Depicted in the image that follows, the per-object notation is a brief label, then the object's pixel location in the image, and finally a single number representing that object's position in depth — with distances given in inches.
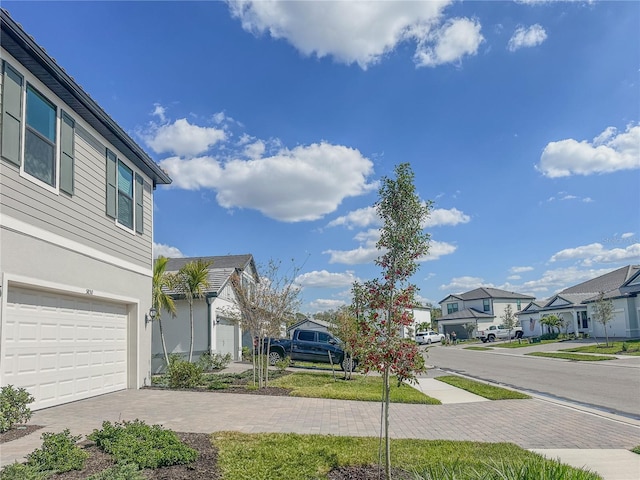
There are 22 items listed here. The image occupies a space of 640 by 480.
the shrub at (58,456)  210.2
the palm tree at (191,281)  800.9
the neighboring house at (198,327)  833.5
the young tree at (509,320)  1993.1
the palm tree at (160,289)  713.6
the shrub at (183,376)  536.4
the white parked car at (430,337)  2058.9
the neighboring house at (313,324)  1777.9
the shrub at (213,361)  751.7
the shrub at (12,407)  291.4
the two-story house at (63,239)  329.4
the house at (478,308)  2684.5
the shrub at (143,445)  221.6
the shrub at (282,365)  700.0
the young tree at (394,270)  224.4
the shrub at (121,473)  189.0
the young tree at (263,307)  565.6
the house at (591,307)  1535.4
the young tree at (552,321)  1756.9
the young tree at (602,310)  1266.6
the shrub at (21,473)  186.9
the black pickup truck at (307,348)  871.1
